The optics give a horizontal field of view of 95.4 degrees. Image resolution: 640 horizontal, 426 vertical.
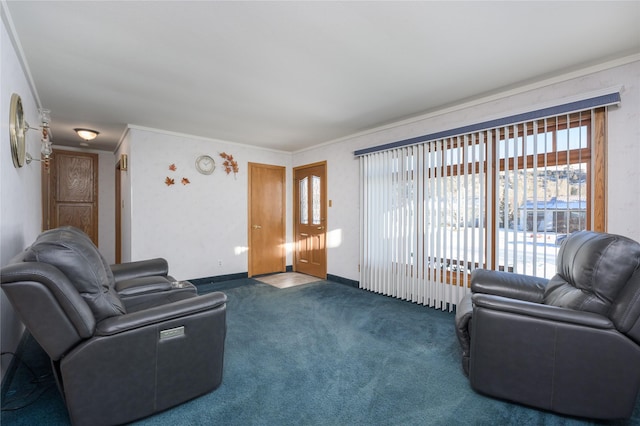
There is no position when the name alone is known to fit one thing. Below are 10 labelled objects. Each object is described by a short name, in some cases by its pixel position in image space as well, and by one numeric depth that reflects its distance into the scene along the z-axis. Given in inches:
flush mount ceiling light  168.4
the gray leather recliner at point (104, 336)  51.8
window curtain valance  92.9
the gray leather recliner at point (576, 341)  59.9
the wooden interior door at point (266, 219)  209.6
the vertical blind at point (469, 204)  104.1
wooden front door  203.6
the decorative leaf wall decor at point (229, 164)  195.2
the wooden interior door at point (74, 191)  210.7
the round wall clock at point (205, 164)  184.4
